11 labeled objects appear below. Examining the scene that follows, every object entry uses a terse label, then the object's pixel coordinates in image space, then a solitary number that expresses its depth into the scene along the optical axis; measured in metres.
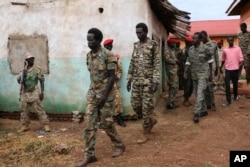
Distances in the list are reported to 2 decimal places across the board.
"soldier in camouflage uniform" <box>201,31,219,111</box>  7.66
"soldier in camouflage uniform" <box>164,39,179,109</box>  8.73
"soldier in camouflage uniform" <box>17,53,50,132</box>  7.42
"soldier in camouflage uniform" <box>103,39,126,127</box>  7.54
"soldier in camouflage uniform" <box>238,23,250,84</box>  9.33
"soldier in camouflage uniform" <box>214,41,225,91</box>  11.38
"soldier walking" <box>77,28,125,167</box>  5.00
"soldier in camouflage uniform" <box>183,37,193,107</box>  8.59
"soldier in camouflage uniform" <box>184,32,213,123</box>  7.28
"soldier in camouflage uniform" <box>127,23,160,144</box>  5.85
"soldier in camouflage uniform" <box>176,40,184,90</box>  10.57
